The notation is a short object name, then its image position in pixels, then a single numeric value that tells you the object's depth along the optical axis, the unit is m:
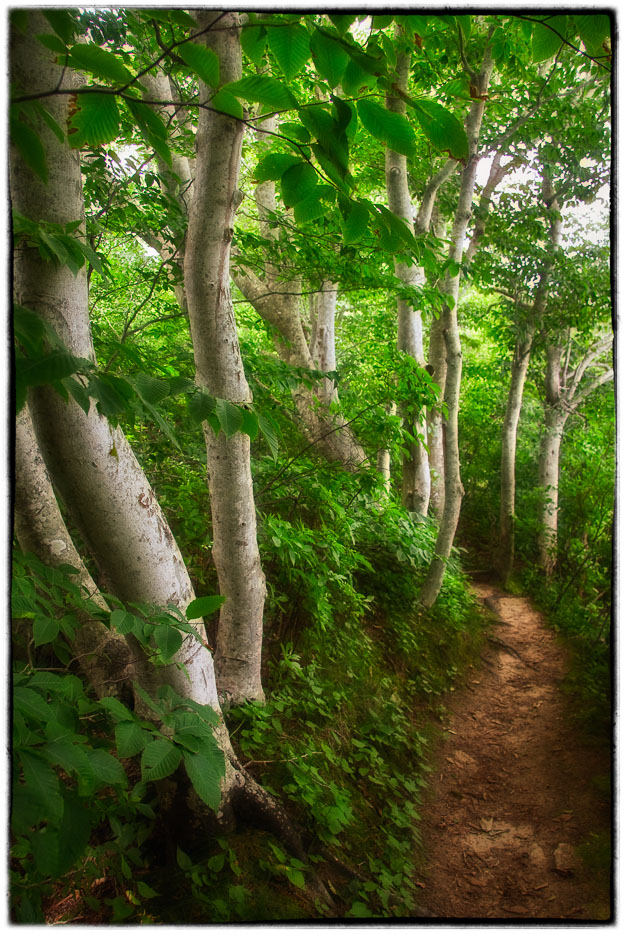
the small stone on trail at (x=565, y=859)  2.52
